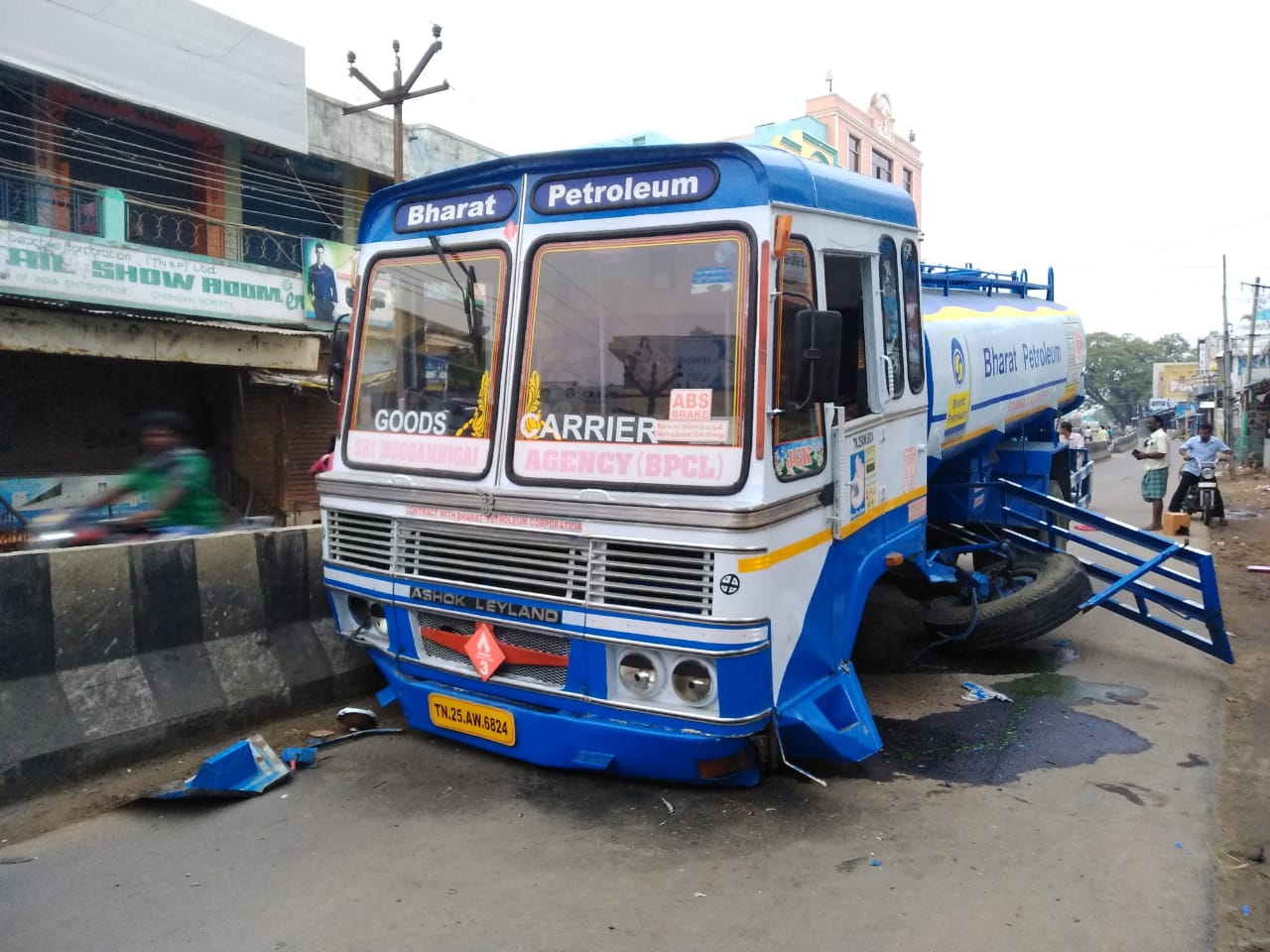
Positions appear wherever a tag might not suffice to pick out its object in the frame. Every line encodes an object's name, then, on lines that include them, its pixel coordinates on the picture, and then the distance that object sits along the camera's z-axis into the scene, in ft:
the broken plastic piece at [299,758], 15.19
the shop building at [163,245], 38.04
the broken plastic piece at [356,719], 17.10
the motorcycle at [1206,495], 50.19
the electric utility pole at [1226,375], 108.54
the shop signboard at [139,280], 36.37
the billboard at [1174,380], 212.39
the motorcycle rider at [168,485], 19.57
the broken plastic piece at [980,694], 19.99
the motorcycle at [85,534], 18.80
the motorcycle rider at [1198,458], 50.26
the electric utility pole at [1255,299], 107.86
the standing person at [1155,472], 47.57
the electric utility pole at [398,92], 49.39
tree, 247.29
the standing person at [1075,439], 41.92
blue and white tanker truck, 12.73
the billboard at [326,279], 49.03
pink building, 98.94
